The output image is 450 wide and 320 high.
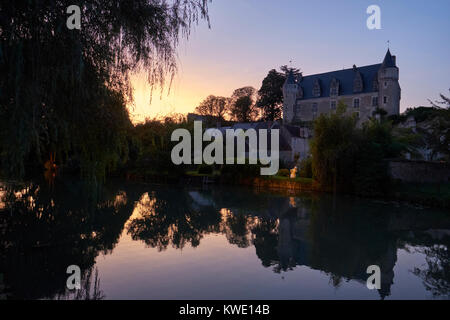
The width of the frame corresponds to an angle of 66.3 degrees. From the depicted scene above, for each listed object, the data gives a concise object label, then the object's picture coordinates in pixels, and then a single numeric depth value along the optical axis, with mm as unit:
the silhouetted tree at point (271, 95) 55250
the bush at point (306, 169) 23531
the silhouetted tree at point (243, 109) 56750
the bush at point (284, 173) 25094
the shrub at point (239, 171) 25047
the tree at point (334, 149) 19328
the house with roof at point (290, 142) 33062
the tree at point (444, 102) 15803
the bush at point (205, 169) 27697
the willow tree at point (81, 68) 3734
